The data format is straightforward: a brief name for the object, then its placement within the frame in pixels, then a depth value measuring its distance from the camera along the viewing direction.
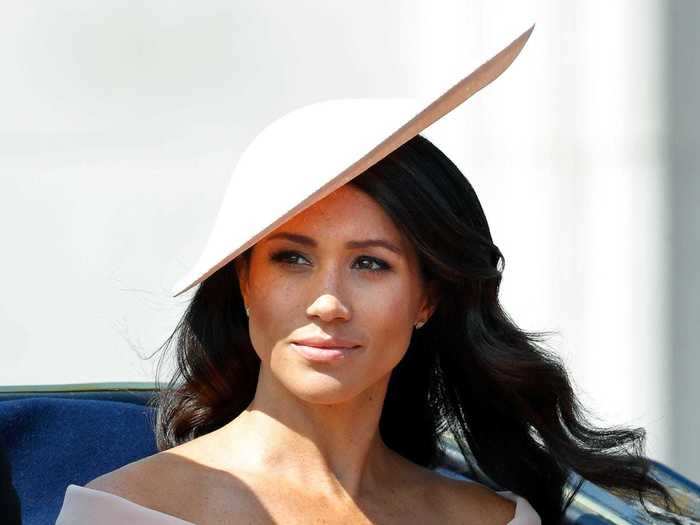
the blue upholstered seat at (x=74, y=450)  6.80
